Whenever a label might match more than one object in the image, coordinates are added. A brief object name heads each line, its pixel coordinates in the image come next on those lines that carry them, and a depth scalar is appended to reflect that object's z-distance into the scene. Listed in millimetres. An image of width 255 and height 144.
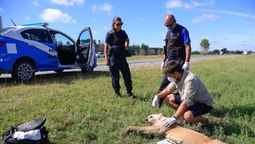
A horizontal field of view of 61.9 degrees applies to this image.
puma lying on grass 2751
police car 5850
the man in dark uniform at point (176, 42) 3767
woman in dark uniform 4532
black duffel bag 2662
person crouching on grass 3014
